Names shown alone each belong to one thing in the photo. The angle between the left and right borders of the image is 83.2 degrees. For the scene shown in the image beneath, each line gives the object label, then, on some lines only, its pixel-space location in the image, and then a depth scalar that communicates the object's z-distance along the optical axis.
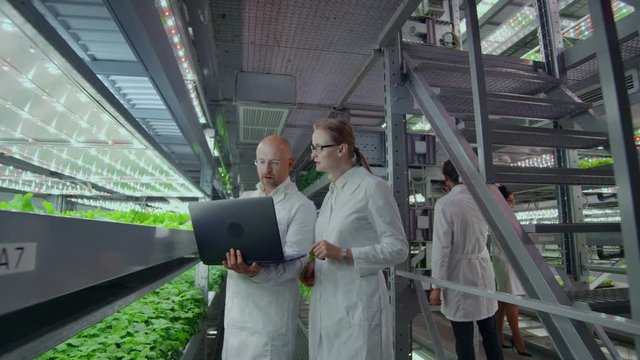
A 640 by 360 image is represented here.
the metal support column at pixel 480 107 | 1.67
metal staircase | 1.35
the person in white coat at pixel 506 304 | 3.97
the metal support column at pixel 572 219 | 2.63
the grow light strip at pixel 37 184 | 1.26
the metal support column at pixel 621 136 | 1.06
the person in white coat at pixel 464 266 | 2.51
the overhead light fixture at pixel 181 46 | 1.91
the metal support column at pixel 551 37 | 2.59
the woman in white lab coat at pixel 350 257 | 1.50
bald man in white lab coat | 1.61
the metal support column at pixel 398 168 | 2.37
